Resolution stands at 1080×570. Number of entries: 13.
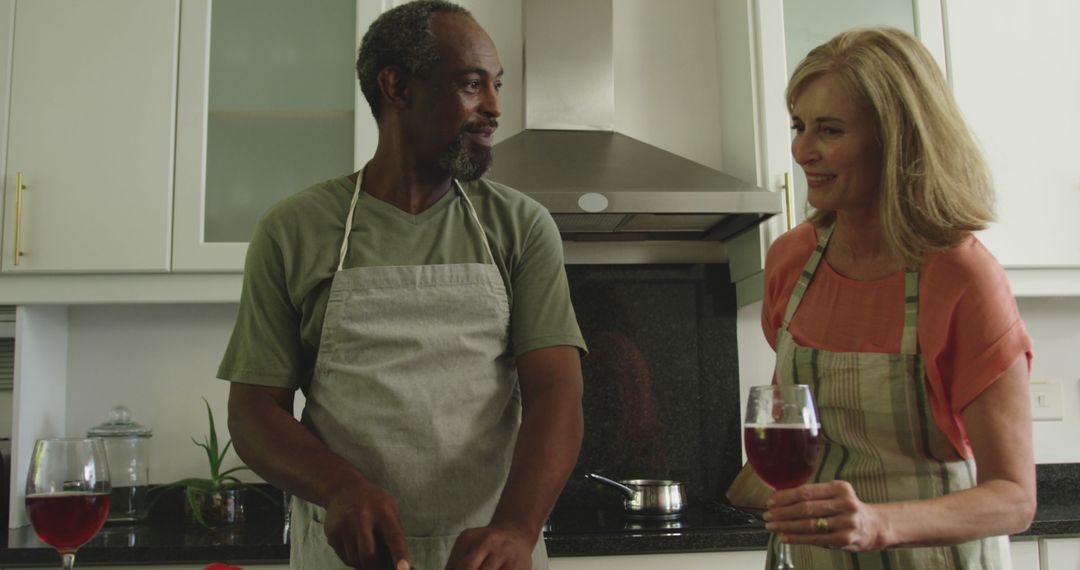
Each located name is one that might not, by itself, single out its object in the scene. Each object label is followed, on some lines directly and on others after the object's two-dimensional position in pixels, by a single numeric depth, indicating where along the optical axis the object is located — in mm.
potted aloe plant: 2283
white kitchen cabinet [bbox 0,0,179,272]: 2182
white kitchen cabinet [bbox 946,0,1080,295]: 2346
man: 1168
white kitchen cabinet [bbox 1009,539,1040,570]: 2056
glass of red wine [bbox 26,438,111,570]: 854
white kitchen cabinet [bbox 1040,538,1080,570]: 2049
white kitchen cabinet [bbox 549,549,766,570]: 1970
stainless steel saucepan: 2232
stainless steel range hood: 2104
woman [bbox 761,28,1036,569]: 1070
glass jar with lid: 2334
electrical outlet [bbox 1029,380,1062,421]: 2656
